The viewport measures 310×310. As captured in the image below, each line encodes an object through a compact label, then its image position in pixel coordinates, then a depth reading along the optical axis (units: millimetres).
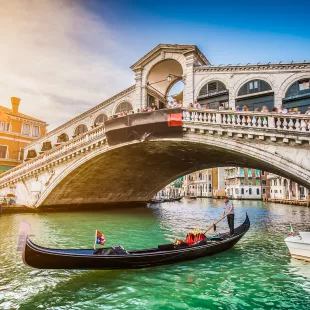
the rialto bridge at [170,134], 10188
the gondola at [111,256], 4617
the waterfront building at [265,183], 48647
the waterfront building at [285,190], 34969
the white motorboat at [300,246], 6320
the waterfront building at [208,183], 58562
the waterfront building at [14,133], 23766
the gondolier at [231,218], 8133
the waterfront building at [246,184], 49562
